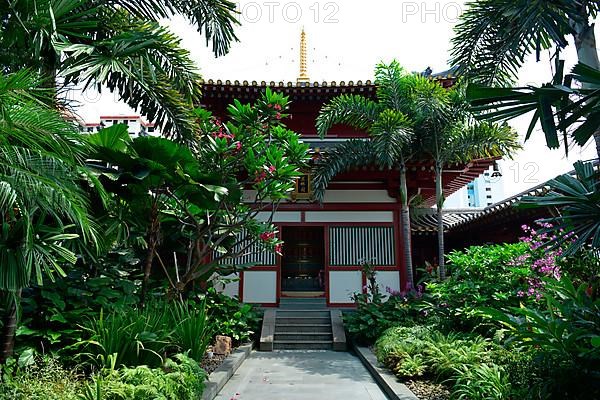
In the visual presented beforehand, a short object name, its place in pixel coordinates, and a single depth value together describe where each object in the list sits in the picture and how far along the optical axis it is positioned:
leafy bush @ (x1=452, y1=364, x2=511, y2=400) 3.41
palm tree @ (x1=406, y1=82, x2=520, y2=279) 8.26
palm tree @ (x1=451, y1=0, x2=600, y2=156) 2.72
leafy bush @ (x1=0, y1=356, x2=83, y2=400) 3.16
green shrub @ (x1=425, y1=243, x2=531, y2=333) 5.96
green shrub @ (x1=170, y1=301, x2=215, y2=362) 4.84
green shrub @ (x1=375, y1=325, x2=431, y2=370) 5.40
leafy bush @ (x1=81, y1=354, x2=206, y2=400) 3.16
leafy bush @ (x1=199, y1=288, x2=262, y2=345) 7.53
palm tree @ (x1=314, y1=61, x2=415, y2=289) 8.50
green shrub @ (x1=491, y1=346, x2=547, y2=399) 3.23
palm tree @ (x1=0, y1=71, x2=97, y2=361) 2.62
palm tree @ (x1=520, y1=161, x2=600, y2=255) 3.26
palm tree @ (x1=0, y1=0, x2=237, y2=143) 3.76
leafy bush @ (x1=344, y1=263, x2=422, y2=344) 7.71
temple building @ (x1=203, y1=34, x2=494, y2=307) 10.05
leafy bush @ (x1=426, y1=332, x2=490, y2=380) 4.44
